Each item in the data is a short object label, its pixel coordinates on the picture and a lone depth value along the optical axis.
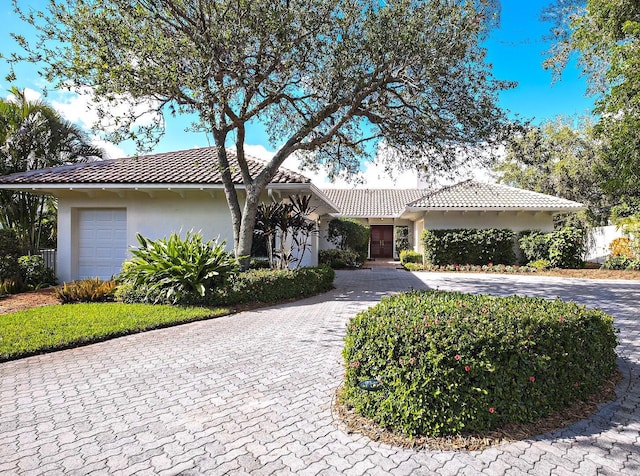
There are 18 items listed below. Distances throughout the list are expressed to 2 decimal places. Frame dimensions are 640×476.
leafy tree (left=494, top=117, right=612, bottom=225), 23.45
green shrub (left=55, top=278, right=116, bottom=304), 8.70
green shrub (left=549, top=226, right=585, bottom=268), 16.50
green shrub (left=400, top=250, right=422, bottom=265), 20.09
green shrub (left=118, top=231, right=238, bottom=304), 8.27
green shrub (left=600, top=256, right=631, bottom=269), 16.20
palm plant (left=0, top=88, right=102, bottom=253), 12.21
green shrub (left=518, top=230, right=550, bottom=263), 17.03
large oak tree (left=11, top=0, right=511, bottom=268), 7.48
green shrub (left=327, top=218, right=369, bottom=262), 20.81
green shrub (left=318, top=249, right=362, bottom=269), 19.00
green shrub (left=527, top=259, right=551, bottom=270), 16.41
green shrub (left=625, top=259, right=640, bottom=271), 15.77
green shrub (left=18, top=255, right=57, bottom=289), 10.67
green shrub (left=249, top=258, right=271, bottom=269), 11.27
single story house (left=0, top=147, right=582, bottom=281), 11.28
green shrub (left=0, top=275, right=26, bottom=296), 9.65
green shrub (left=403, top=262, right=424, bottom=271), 17.51
